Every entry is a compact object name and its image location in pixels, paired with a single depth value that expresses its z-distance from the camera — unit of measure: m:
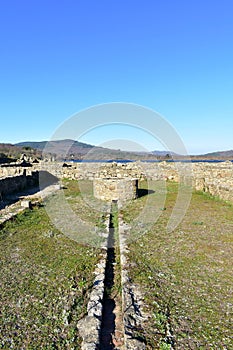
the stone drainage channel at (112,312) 3.57
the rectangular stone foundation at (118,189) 13.74
